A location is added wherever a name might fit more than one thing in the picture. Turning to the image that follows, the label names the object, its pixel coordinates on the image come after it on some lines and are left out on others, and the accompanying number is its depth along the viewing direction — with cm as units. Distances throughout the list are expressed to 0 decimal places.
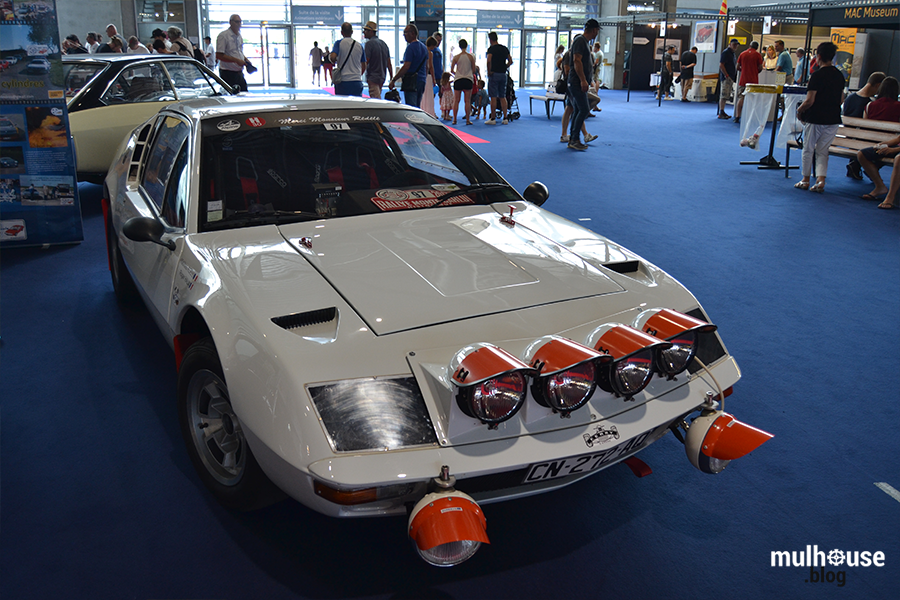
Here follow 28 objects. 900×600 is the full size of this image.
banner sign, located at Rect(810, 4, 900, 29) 1088
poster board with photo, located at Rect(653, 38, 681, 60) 2496
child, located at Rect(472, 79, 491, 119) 1426
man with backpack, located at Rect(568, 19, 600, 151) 939
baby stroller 1412
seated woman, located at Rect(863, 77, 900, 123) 805
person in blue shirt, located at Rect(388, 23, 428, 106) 1065
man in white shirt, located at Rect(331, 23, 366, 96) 955
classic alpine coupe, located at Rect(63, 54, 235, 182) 655
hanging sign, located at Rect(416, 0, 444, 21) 1520
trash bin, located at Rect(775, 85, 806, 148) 877
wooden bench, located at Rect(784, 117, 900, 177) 775
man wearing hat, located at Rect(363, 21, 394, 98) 1027
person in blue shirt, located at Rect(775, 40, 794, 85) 1609
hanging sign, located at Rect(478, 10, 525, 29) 2542
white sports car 174
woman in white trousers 741
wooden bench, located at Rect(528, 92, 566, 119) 1448
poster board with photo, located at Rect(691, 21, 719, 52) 2209
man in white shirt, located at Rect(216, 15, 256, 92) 1009
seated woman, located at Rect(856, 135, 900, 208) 709
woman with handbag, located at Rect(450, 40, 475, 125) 1306
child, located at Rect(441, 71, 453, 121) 1422
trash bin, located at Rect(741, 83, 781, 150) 997
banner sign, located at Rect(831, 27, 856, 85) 1889
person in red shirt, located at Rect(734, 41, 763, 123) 1373
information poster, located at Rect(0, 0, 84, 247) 494
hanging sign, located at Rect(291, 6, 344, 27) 2417
